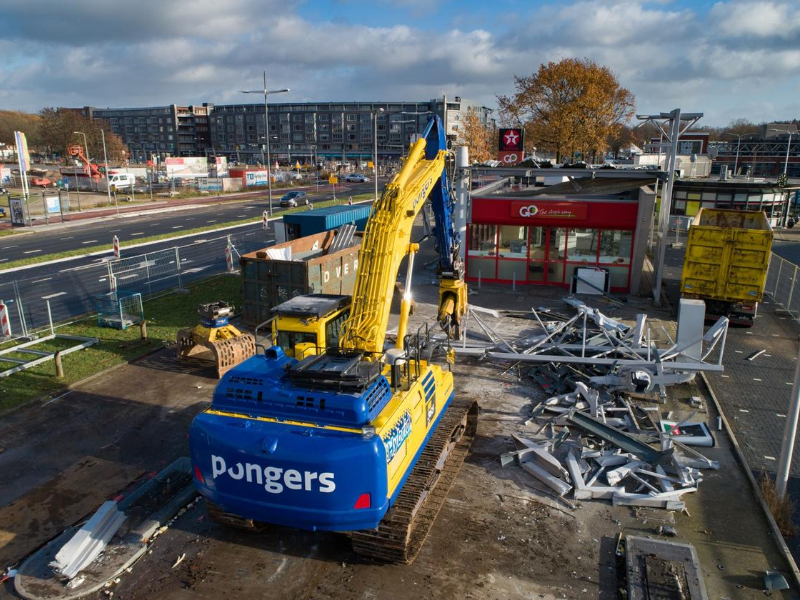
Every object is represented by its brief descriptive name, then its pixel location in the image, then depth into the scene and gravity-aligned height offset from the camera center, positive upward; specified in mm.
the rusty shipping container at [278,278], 17797 -3738
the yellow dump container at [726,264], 19016 -3333
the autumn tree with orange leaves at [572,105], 47281 +4450
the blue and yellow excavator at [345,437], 7289 -3557
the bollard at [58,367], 14515 -5169
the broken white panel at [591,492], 9797 -5459
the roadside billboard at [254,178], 75250 -2797
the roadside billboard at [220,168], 86038 -1827
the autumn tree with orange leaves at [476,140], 61725 +1940
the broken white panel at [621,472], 10078 -5347
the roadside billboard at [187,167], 74850 -1511
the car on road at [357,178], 92750 -3251
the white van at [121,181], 62562 -2811
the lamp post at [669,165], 20969 -170
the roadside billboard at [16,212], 41938 -4099
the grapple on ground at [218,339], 14922 -4748
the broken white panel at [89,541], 7949 -5398
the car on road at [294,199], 55394 -3979
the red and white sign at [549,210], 23188 -2011
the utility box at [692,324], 14336 -3959
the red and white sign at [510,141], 29000 +871
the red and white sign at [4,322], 16203 -4586
